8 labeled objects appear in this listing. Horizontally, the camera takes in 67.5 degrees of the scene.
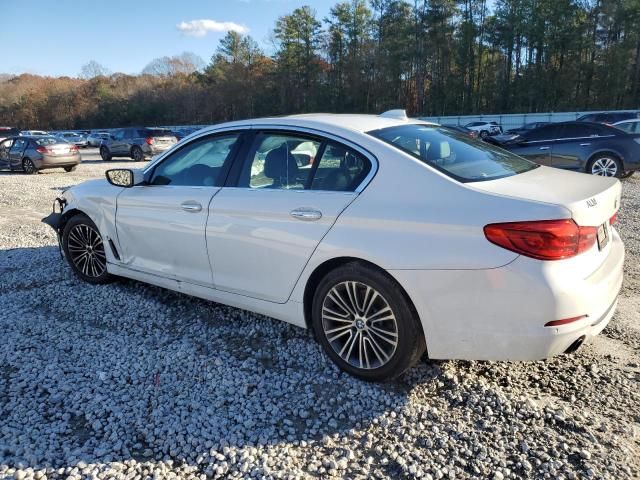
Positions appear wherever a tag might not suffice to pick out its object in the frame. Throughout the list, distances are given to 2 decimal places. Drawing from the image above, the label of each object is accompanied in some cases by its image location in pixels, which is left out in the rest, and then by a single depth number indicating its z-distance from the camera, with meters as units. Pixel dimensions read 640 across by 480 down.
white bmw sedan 2.43
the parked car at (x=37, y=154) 17.20
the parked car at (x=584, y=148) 10.74
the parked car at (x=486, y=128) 33.28
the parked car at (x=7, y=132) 26.61
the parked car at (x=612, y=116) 19.27
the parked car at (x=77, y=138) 40.72
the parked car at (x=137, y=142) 22.62
